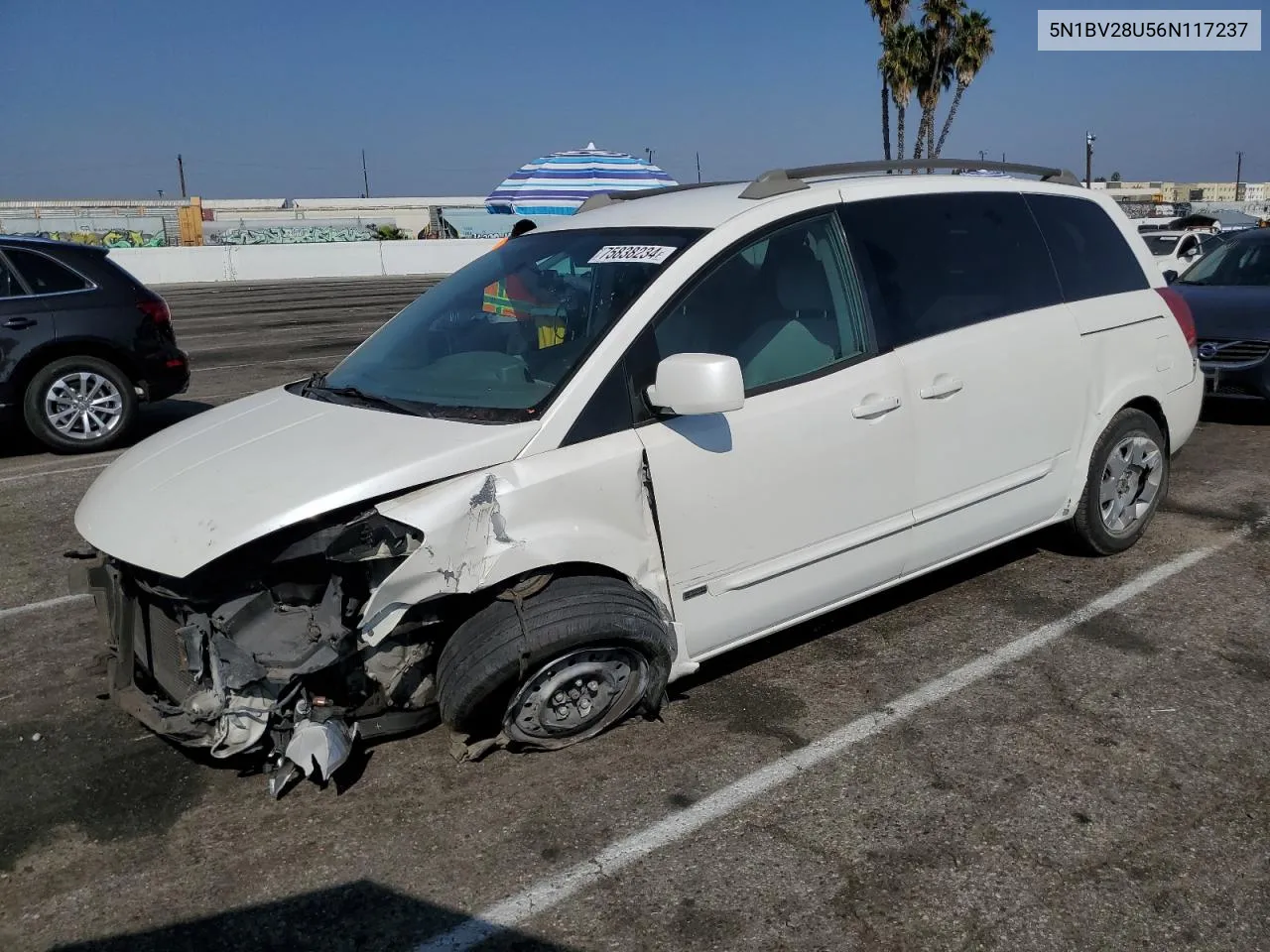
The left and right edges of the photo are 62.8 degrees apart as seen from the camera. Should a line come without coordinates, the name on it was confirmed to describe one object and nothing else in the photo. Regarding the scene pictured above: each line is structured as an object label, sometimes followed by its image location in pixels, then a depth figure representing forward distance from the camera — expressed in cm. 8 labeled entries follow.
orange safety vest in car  354
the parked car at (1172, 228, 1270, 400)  765
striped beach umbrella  1448
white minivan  301
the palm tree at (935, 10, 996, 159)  3581
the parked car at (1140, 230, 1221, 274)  1366
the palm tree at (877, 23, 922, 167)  3559
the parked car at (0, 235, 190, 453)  776
